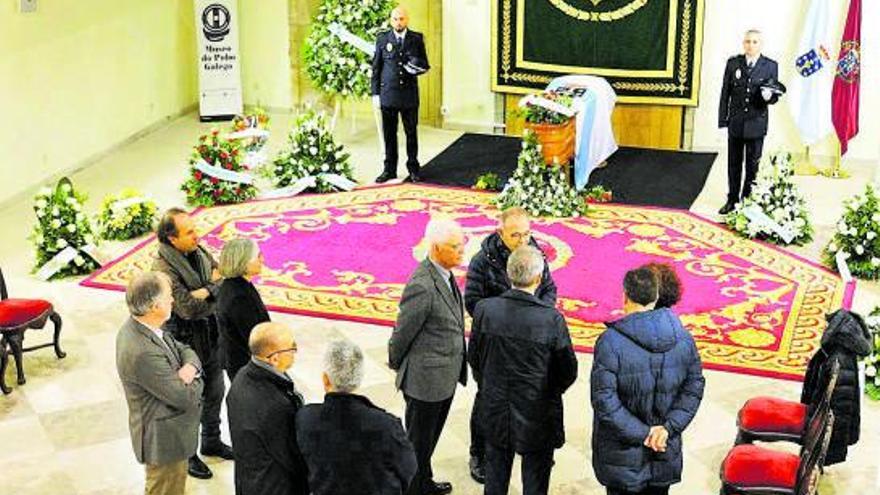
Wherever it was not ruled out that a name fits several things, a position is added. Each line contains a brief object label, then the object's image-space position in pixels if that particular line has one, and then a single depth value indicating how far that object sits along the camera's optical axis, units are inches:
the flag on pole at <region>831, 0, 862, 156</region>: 476.1
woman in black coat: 234.2
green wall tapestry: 509.0
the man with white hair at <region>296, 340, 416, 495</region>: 178.7
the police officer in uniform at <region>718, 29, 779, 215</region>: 421.7
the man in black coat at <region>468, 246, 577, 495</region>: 211.3
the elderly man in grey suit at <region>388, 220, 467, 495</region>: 227.1
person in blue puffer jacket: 202.2
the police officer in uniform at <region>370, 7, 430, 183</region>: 462.6
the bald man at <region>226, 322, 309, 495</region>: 187.8
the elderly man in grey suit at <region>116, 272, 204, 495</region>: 209.8
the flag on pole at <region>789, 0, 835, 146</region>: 481.4
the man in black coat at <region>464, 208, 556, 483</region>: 242.8
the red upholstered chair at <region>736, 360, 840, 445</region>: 242.1
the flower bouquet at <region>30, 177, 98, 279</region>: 374.6
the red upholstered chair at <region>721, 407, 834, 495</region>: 212.2
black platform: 462.3
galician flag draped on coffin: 451.5
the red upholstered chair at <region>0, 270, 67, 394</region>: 302.0
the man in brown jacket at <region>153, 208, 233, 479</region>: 250.2
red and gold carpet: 339.0
